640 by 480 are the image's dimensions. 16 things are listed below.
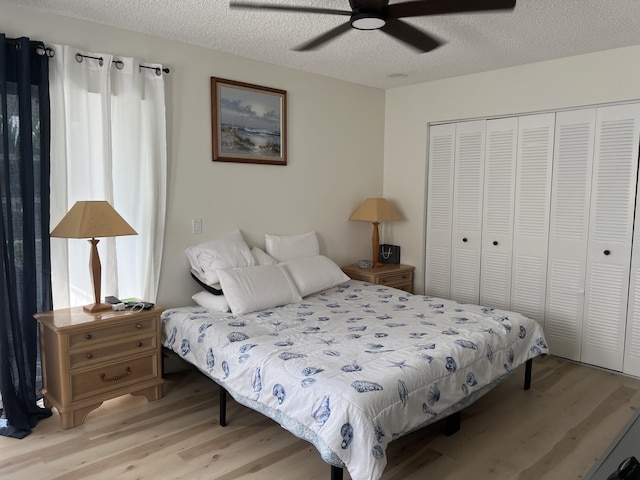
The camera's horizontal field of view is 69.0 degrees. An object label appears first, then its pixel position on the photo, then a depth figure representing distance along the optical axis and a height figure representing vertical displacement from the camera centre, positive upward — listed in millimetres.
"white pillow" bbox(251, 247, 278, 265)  3707 -499
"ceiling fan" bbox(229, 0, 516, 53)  2143 +888
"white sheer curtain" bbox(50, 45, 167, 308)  2844 +202
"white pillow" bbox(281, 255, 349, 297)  3666 -635
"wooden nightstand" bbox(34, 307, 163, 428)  2645 -981
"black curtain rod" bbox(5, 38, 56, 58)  2631 +836
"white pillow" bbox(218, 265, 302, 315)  3172 -658
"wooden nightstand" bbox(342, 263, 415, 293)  4328 -741
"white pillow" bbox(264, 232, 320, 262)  3916 -435
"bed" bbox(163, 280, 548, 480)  1936 -832
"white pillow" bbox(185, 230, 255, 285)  3401 -462
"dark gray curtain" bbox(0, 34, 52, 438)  2627 -174
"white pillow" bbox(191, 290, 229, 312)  3207 -752
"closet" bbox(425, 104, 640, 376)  3475 -205
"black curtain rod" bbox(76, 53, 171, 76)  2893 +847
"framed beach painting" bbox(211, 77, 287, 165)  3584 +581
